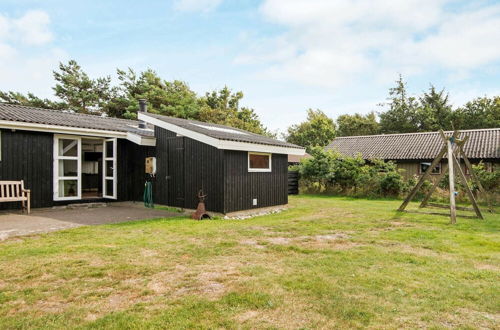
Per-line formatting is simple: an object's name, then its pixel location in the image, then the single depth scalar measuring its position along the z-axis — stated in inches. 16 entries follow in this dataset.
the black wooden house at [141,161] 357.7
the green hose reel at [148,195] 425.4
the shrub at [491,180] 526.2
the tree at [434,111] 1316.4
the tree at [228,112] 1160.9
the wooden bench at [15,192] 349.1
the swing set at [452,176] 323.1
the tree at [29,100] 1061.8
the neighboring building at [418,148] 705.0
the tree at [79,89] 1111.6
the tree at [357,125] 1552.7
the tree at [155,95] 1131.9
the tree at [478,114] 1186.0
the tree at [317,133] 1497.3
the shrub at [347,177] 600.4
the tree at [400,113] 1414.9
